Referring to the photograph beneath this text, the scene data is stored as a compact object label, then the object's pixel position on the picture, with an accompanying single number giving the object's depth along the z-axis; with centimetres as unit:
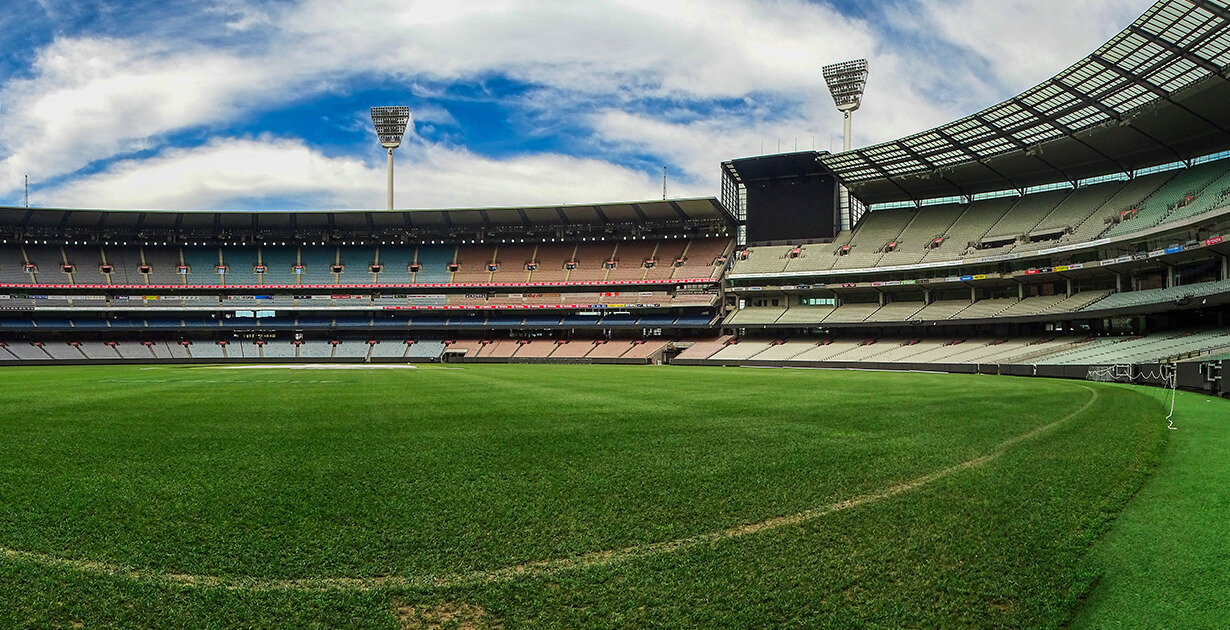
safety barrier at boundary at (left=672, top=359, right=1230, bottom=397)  2458
